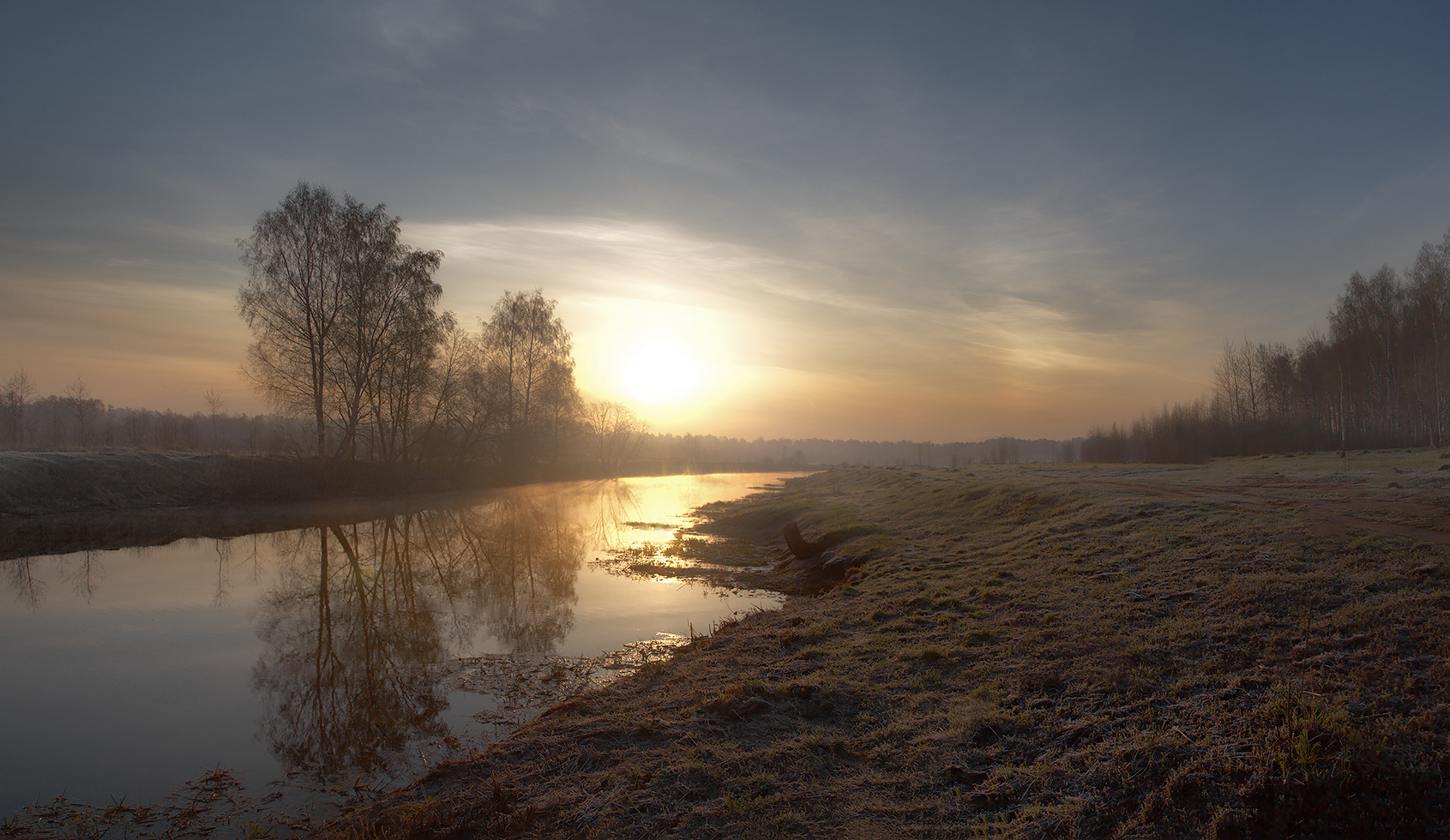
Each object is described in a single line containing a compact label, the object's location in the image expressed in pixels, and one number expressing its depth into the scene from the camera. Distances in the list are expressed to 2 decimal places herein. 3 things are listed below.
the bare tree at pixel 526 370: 52.88
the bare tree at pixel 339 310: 33.12
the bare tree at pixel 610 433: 92.62
